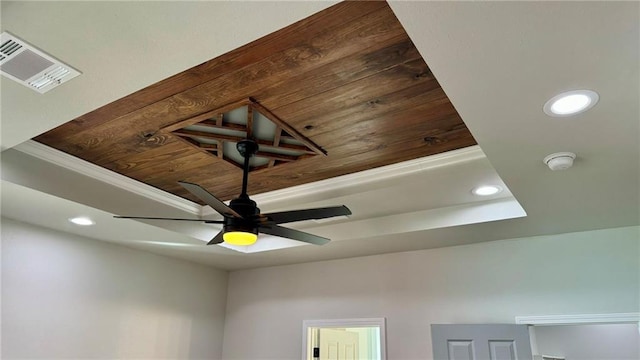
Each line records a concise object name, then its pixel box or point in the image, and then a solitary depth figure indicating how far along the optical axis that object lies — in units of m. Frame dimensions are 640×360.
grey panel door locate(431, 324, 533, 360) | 3.33
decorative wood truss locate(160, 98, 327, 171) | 2.37
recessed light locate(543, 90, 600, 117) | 1.60
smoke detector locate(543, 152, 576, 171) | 2.07
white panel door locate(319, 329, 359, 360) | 4.67
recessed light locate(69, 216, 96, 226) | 3.30
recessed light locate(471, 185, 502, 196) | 3.04
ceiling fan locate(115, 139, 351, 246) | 2.43
